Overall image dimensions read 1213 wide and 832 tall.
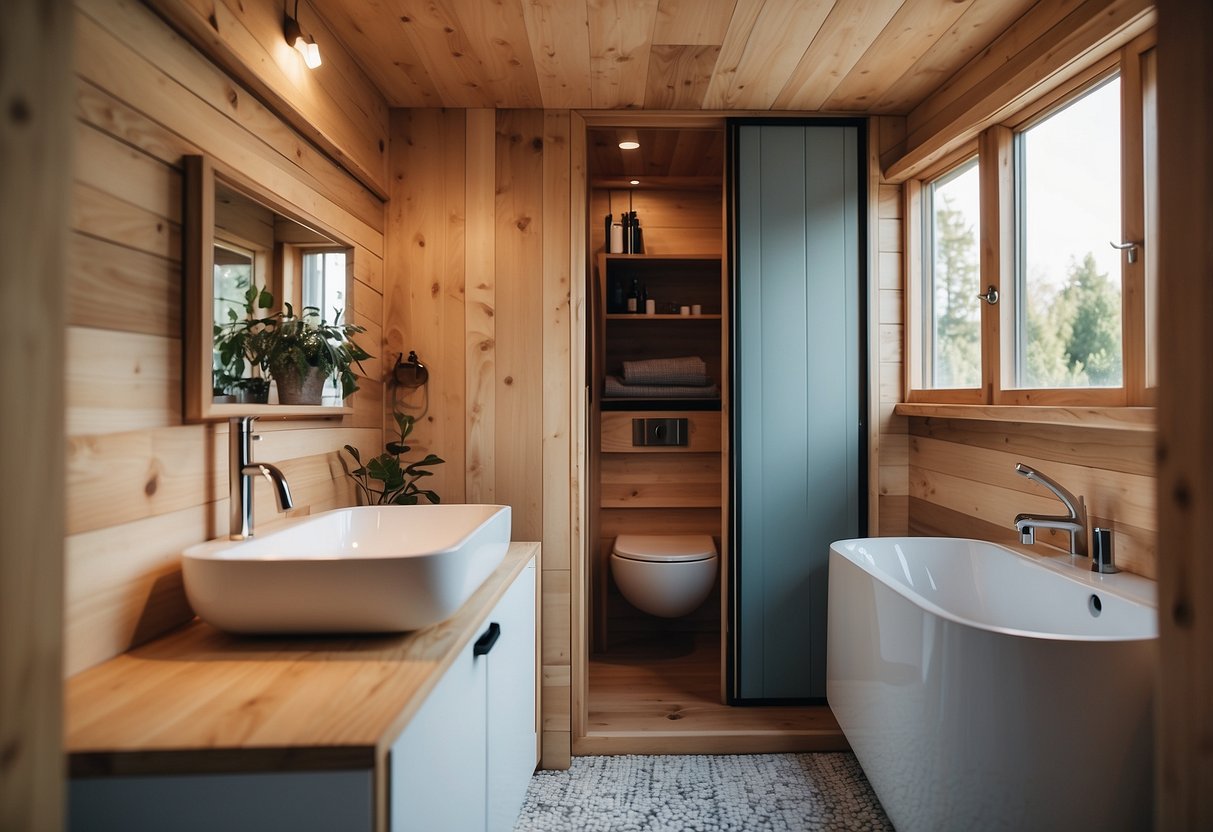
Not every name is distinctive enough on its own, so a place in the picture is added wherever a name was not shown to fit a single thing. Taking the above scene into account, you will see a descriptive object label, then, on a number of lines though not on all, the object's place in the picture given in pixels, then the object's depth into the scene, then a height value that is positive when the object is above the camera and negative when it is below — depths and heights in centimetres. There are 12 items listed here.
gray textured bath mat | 194 -116
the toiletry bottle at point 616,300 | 336 +58
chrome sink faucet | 142 -12
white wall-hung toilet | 287 -68
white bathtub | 119 -57
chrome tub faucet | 173 -27
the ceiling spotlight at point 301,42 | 161 +92
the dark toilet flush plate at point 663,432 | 328 -7
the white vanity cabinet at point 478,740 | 100 -61
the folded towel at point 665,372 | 321 +22
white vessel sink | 111 -29
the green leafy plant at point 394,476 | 212 -19
